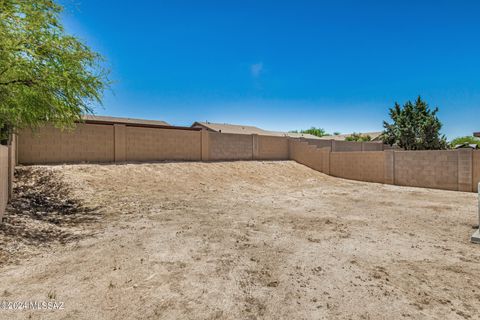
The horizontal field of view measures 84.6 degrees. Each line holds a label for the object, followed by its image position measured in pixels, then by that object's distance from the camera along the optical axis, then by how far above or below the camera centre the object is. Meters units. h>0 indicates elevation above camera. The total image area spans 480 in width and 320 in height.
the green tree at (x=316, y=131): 68.51 +6.83
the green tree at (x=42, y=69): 5.34 +1.98
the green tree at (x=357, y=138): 39.00 +2.70
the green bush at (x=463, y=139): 44.66 +2.97
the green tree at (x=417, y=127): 26.55 +2.92
